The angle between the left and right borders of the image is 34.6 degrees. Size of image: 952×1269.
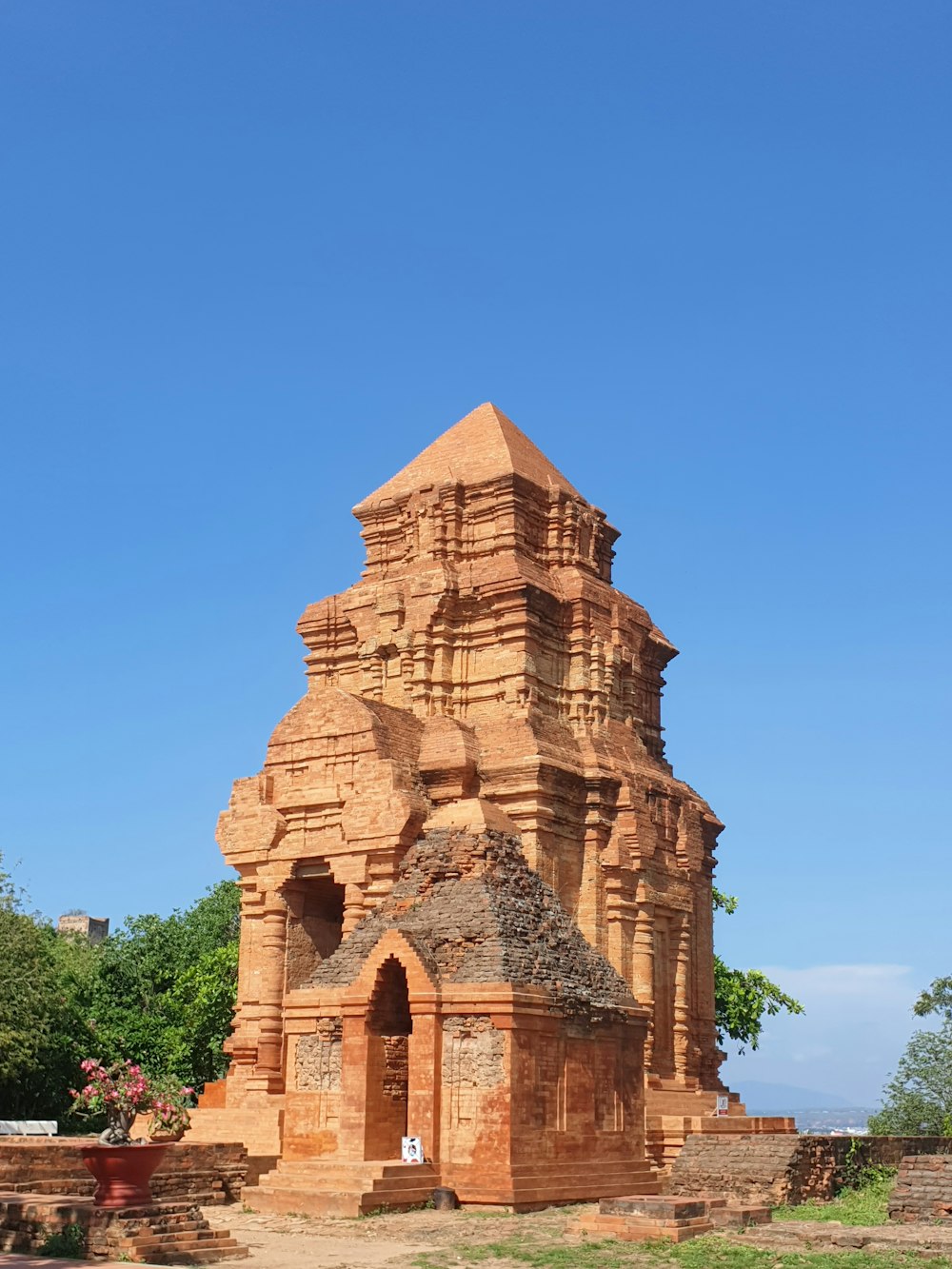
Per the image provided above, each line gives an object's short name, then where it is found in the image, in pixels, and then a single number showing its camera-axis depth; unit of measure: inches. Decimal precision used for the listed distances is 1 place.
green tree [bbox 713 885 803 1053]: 1619.1
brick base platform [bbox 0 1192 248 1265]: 613.6
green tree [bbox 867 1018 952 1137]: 1577.3
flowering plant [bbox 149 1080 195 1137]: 686.5
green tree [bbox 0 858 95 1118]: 1270.9
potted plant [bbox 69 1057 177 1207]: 636.1
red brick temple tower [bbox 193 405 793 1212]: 784.9
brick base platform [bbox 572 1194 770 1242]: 669.3
